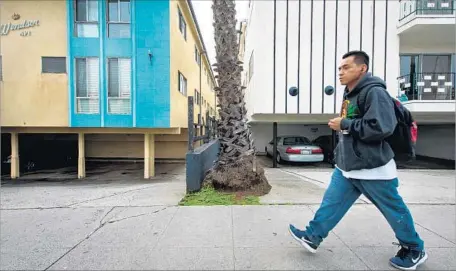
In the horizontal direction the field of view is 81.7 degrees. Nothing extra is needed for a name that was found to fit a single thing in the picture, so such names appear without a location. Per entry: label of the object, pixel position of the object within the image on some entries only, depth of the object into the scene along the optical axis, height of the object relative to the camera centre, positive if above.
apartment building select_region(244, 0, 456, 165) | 9.80 +2.98
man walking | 2.34 -0.34
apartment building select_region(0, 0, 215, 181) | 9.48 +2.31
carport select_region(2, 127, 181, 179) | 10.05 -0.49
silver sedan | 11.27 -1.06
